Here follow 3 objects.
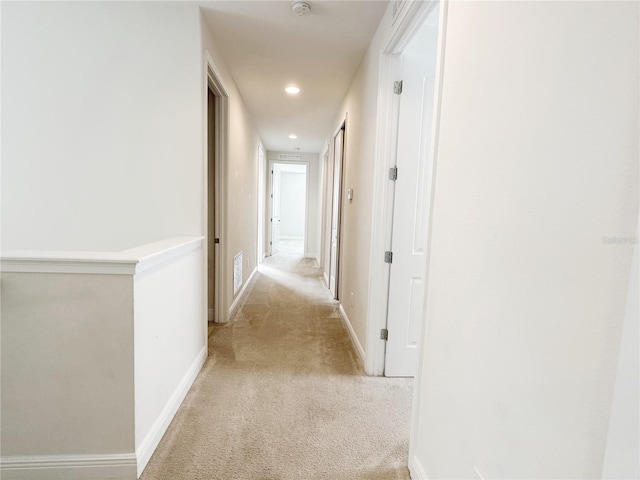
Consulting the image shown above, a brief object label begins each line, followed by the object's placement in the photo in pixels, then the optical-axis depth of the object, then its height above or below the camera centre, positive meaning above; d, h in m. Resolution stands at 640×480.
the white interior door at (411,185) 2.03 +0.17
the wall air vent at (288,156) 7.16 +1.15
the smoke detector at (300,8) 1.91 +1.26
